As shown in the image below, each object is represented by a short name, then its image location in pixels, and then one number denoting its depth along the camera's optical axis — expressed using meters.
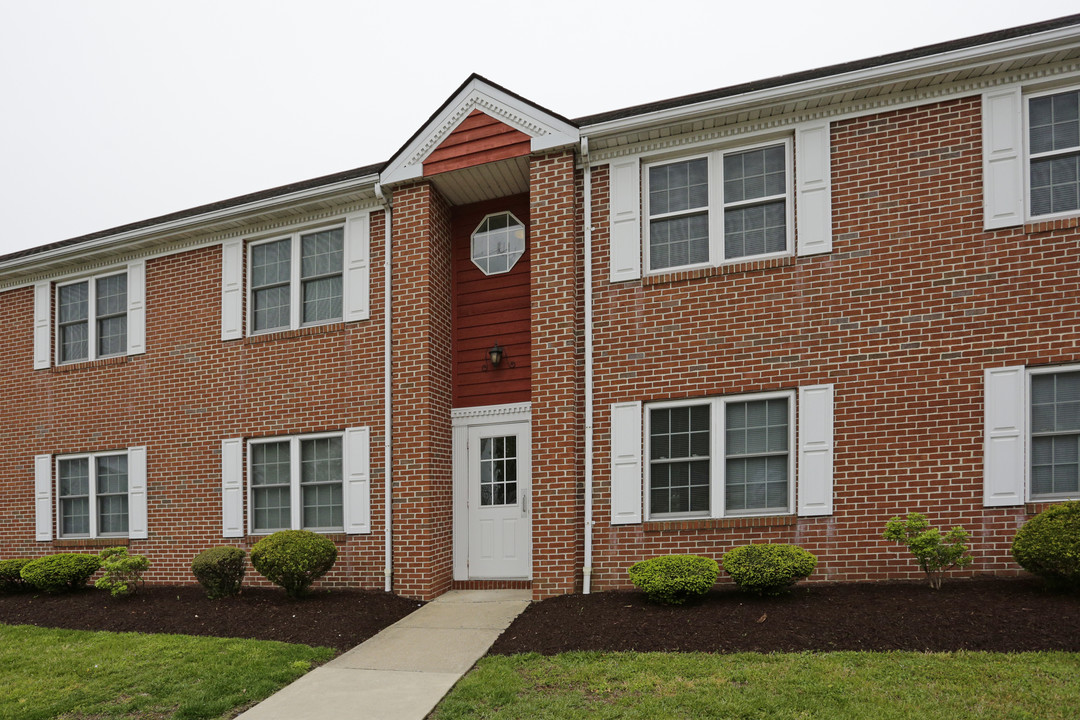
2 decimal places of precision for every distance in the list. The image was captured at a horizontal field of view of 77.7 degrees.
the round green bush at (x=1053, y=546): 5.98
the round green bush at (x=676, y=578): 6.94
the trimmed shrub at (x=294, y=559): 8.39
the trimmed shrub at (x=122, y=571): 9.05
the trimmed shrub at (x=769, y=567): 6.82
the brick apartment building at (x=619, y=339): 7.12
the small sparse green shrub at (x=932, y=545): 6.57
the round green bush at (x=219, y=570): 8.85
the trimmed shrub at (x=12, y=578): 10.20
